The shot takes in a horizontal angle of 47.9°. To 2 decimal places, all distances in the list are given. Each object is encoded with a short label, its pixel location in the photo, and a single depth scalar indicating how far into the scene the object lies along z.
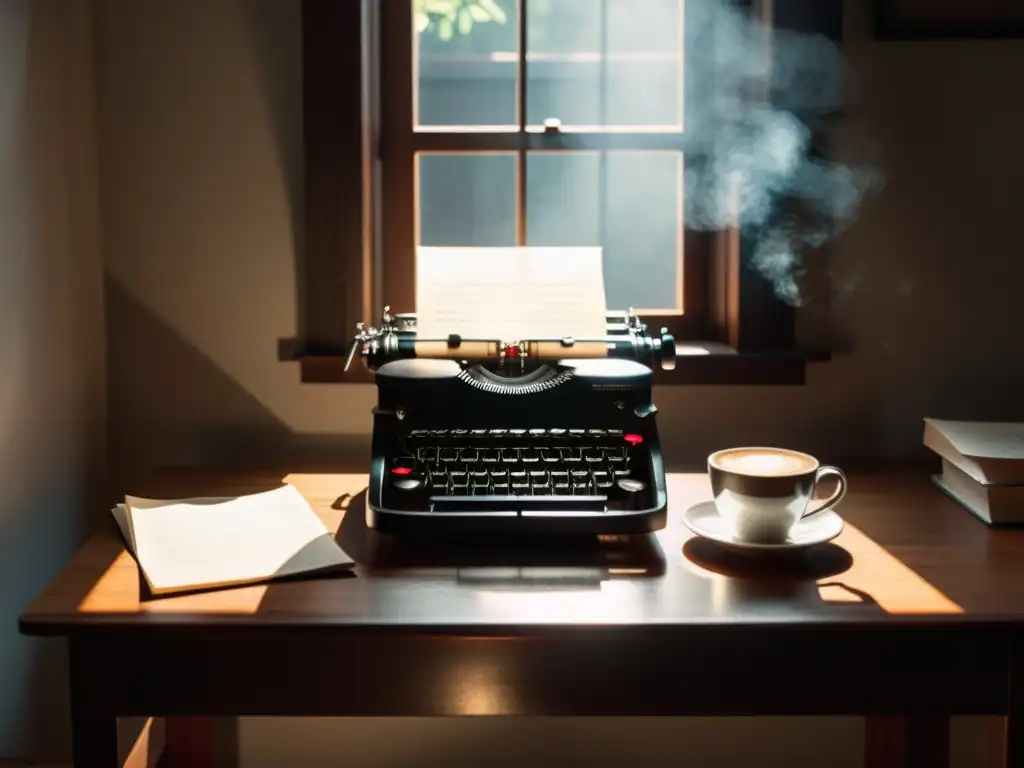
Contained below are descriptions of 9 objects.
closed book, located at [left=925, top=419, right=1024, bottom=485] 1.58
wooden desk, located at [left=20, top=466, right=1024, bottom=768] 1.25
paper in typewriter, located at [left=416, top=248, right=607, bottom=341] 1.68
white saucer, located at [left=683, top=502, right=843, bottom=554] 1.43
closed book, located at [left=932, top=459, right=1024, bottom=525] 1.59
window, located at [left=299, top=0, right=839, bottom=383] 2.08
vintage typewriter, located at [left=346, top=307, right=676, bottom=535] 1.54
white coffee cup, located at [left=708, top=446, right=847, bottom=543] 1.42
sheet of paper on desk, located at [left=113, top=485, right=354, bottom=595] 1.36
